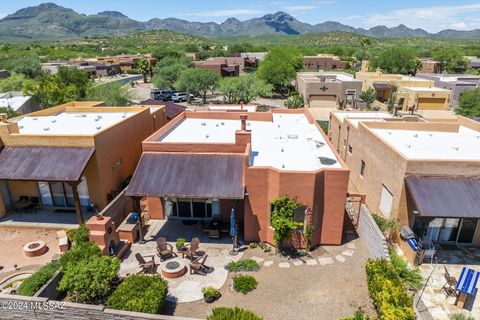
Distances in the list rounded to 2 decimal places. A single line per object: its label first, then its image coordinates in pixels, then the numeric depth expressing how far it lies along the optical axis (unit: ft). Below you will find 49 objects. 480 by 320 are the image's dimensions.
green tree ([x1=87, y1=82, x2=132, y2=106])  137.49
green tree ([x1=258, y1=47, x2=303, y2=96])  224.74
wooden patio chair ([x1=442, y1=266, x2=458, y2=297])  45.90
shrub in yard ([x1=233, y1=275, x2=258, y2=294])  47.26
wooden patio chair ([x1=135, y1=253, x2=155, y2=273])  50.47
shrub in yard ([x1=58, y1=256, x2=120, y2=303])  42.19
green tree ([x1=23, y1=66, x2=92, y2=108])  126.62
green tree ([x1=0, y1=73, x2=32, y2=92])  162.69
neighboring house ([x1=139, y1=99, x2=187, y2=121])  109.00
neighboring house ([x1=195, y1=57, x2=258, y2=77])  283.20
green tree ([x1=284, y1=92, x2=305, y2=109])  165.08
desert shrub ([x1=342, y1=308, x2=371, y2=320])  37.05
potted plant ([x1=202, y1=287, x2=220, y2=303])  44.89
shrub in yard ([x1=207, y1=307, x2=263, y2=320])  37.42
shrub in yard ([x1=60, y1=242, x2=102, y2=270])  45.92
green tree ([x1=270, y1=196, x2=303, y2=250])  52.54
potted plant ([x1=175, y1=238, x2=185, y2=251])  55.42
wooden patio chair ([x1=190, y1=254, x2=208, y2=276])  50.55
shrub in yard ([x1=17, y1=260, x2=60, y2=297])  43.16
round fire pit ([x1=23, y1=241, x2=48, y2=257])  55.88
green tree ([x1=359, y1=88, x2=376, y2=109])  165.07
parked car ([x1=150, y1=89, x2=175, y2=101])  198.70
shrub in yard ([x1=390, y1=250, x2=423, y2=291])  46.29
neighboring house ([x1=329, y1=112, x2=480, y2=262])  50.44
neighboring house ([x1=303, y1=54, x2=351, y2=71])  350.84
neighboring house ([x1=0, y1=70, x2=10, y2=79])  216.72
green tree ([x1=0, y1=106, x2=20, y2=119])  109.23
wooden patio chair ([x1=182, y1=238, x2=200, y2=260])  52.60
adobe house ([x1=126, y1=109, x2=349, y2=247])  54.19
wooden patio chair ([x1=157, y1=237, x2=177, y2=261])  53.93
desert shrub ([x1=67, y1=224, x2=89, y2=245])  52.90
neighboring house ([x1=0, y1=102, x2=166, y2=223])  61.46
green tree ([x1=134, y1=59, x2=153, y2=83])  298.56
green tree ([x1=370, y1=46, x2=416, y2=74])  294.25
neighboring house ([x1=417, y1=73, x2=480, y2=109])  177.06
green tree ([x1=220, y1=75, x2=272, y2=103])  176.14
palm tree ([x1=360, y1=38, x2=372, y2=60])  392.92
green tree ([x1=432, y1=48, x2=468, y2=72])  315.17
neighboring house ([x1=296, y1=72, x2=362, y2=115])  164.76
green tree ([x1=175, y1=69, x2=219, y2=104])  192.75
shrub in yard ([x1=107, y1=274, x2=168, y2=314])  39.47
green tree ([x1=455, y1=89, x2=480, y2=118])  132.36
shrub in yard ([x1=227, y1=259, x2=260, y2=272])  51.78
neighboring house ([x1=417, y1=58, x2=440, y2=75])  300.20
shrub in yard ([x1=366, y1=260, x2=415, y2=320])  37.98
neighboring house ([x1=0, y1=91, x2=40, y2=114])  120.67
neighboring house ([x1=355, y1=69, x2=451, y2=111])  158.10
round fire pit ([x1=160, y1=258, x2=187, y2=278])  49.88
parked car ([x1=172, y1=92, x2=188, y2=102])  200.85
